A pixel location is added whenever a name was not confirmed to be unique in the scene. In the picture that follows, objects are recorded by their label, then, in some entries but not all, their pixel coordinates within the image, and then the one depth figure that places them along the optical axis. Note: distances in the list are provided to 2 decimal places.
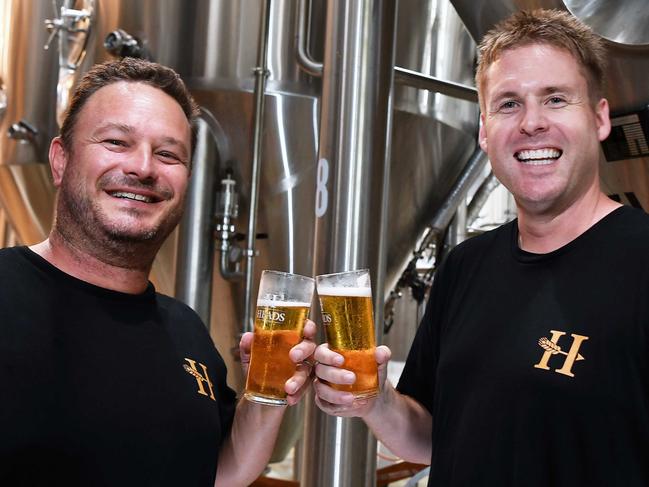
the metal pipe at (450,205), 3.07
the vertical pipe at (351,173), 1.95
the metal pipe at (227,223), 2.74
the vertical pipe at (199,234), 2.77
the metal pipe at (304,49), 2.51
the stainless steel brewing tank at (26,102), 3.12
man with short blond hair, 1.13
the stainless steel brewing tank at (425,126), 2.86
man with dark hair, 1.14
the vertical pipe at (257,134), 2.63
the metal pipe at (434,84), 2.40
